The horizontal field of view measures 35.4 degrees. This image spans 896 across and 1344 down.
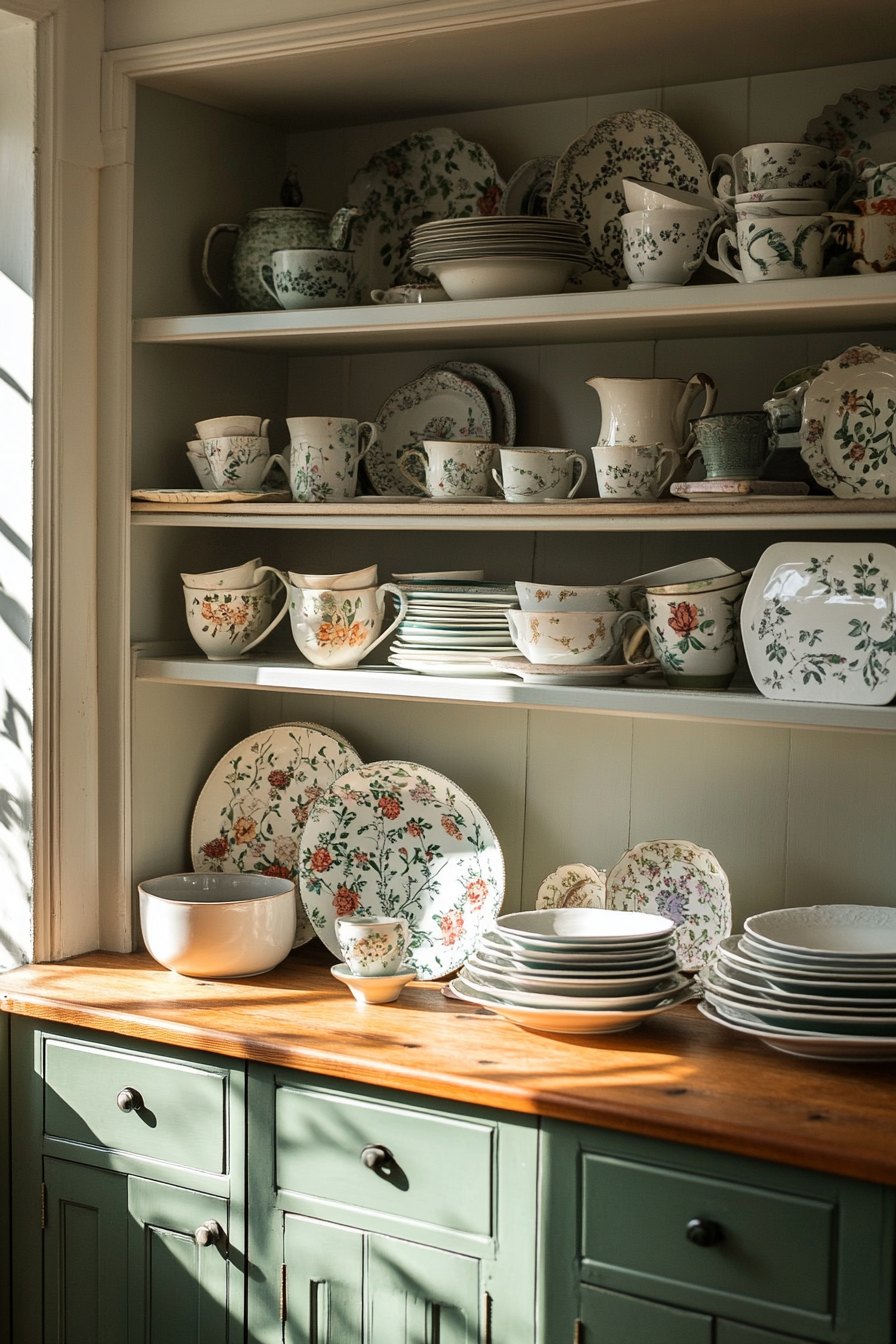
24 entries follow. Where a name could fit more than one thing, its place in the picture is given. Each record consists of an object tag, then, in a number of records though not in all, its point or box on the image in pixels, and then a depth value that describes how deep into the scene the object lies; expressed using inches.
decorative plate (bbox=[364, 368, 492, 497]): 95.3
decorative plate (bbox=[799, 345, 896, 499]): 75.8
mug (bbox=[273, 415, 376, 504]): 91.3
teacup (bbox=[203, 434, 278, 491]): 93.4
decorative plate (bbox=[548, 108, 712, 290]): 87.7
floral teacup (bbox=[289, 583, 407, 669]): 90.0
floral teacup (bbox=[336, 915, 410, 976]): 84.0
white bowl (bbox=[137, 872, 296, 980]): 88.9
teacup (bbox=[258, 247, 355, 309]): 90.5
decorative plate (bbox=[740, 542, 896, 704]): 75.3
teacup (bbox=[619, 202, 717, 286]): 79.5
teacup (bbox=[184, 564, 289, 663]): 94.4
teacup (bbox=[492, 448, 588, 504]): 83.8
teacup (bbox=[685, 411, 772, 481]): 77.7
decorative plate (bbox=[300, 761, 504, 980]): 93.3
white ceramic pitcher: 82.7
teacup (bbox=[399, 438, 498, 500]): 86.7
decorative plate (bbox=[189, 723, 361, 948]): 99.8
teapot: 94.9
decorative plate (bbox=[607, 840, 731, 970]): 87.7
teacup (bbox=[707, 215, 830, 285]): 75.4
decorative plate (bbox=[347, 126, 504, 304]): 94.7
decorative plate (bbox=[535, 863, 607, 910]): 91.0
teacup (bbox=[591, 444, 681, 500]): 81.1
